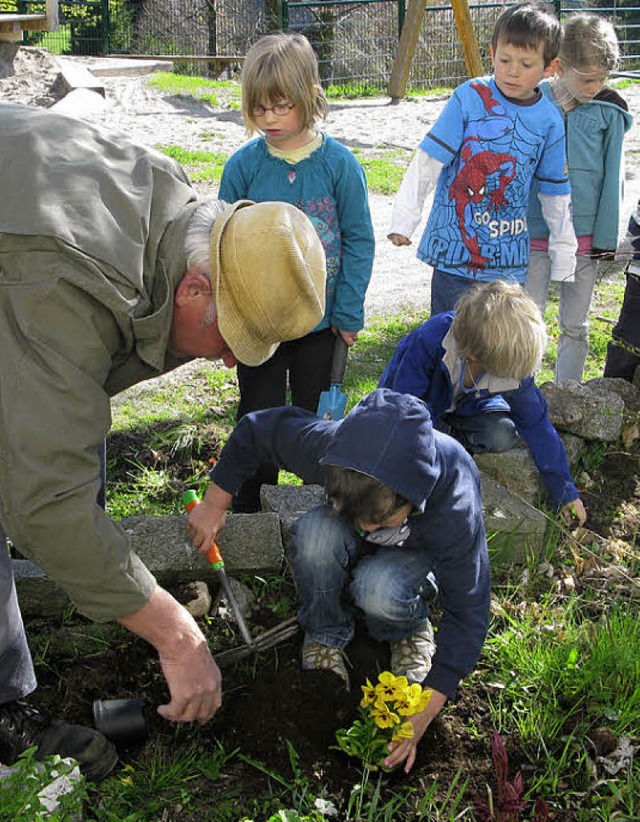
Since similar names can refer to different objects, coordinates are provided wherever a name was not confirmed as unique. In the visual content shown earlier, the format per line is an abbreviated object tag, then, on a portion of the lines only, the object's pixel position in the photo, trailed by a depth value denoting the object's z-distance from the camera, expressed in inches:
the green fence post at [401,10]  632.4
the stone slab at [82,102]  394.3
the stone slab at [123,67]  608.9
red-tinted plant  81.3
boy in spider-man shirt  148.9
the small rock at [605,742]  94.4
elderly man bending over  70.1
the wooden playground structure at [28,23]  462.6
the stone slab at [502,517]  124.0
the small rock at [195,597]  109.9
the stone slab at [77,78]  474.3
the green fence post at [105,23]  772.7
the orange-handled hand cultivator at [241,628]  102.0
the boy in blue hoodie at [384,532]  82.5
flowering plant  86.6
